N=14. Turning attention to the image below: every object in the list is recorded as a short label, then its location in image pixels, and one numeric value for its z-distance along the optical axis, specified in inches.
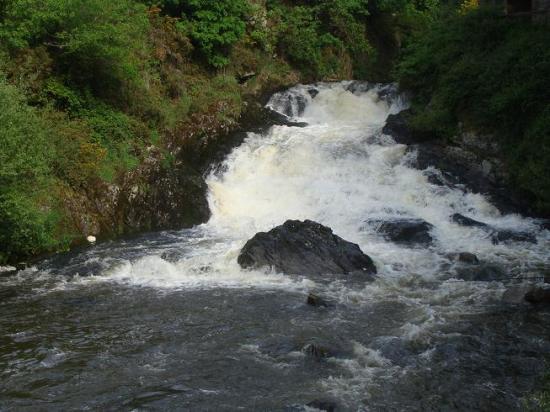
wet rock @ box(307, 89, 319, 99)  1018.7
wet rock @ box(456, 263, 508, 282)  512.1
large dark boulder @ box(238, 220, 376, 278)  538.4
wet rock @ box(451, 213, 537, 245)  604.4
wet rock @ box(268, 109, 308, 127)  924.0
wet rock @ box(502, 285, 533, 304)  458.3
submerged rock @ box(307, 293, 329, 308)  457.4
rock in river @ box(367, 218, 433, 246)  613.0
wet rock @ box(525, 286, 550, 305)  453.1
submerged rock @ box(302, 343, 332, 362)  374.9
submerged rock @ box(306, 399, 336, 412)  314.2
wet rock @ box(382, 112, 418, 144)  816.9
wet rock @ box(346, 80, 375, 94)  1029.8
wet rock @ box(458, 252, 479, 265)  548.4
